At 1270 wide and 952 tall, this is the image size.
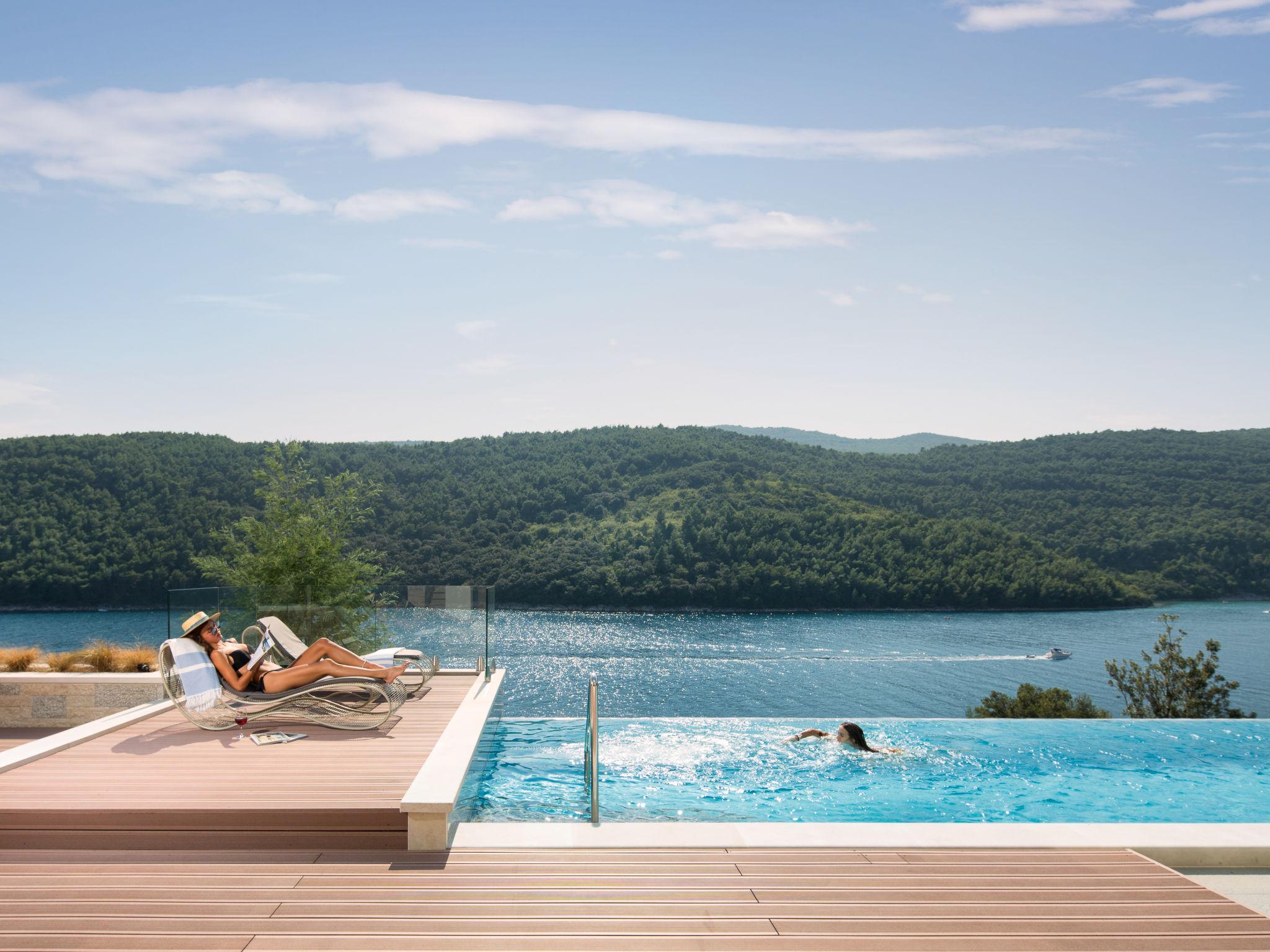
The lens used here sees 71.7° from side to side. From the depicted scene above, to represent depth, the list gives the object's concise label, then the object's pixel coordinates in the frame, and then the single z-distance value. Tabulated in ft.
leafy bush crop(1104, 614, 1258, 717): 46.42
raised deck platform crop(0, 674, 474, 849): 13.16
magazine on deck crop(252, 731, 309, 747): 17.97
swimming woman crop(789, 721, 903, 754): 32.07
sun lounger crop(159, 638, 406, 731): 19.02
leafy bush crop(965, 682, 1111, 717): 46.83
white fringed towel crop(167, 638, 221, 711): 18.95
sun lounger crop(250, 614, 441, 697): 22.75
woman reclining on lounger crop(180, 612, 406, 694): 19.42
